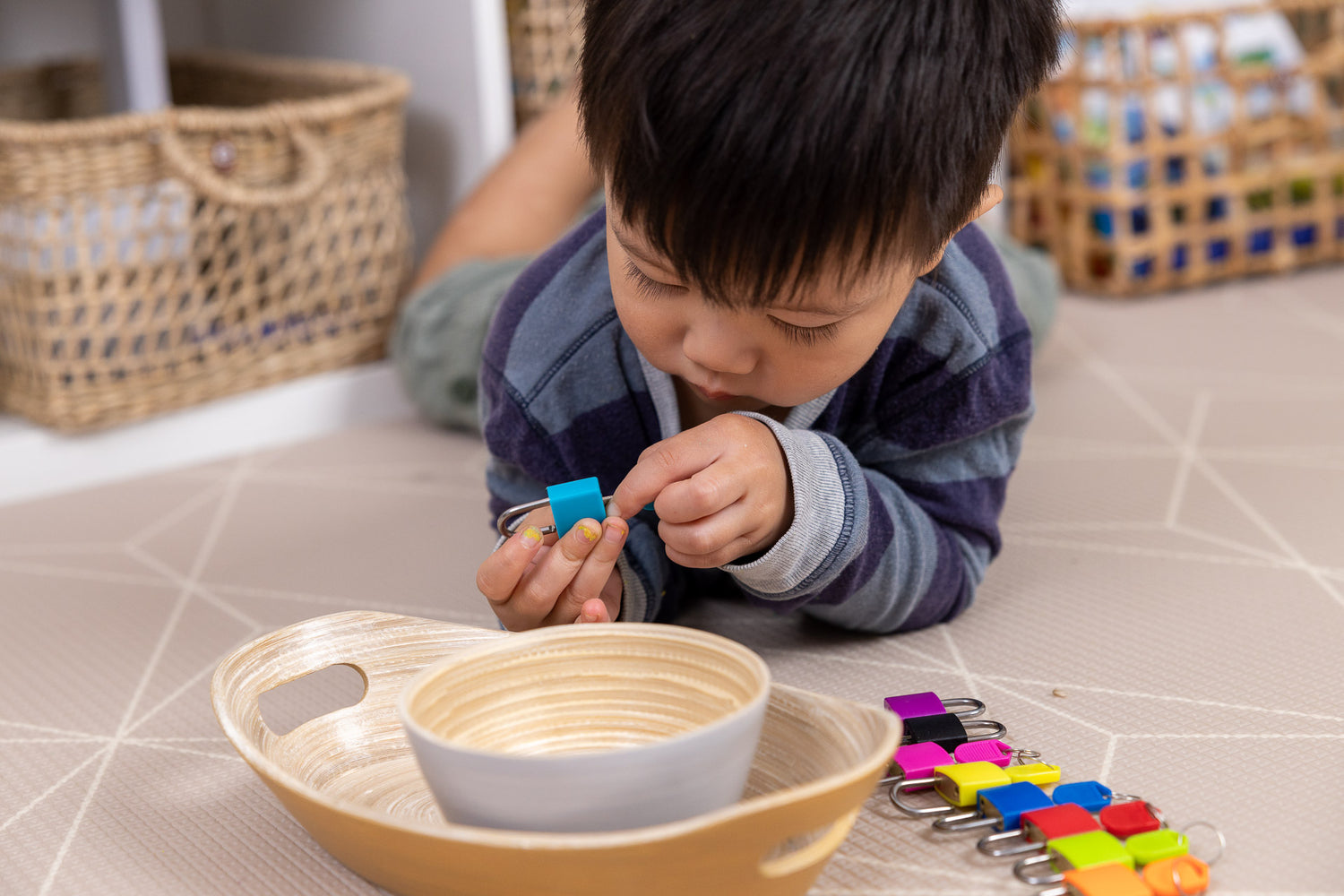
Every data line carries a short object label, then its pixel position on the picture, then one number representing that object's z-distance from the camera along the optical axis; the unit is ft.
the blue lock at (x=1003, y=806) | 1.79
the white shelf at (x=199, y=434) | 3.59
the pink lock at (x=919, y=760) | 1.91
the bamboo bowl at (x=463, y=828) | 1.44
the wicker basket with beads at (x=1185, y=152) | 5.00
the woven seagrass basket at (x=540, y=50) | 4.48
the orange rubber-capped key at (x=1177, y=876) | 1.63
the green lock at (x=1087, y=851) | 1.67
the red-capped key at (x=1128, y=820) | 1.75
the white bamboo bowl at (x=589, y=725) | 1.47
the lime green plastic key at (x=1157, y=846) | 1.69
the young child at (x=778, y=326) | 1.66
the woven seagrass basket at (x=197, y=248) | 3.48
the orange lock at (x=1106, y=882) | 1.60
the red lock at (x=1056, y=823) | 1.74
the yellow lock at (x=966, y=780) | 1.85
